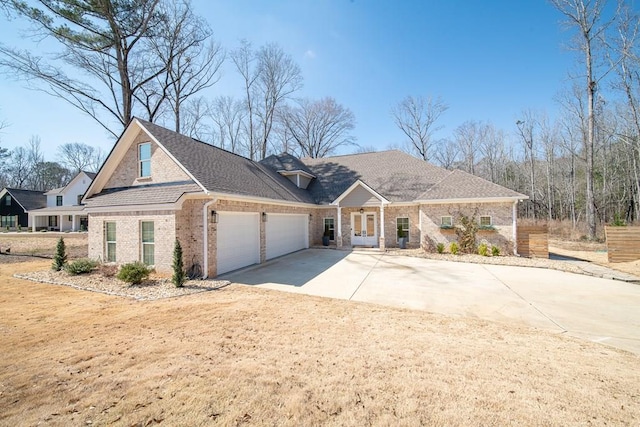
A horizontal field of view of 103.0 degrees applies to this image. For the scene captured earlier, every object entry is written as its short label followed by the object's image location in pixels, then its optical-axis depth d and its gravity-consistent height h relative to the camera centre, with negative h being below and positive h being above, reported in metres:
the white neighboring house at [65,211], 29.53 +1.04
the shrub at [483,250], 12.98 -1.95
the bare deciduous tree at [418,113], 30.05 +12.11
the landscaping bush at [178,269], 7.98 -1.62
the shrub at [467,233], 13.48 -1.11
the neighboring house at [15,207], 33.91 +1.82
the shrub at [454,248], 13.44 -1.88
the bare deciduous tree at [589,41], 17.34 +11.76
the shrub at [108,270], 9.35 -1.94
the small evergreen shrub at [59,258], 10.38 -1.59
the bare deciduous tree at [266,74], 25.11 +14.66
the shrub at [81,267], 9.66 -1.83
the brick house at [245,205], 9.10 +0.49
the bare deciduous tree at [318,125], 31.84 +11.56
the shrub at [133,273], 8.17 -1.77
